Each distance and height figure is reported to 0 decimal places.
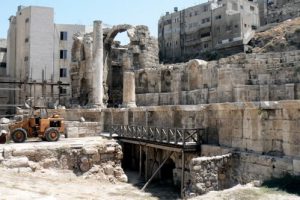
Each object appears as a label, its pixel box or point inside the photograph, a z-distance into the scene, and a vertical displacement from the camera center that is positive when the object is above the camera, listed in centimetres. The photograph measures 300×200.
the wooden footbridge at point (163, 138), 1578 -115
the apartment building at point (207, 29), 5628 +1351
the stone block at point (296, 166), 1095 -151
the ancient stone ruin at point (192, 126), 1282 -56
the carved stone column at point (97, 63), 3109 +403
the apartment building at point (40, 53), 3972 +640
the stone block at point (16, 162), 1566 -203
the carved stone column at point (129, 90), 2718 +164
